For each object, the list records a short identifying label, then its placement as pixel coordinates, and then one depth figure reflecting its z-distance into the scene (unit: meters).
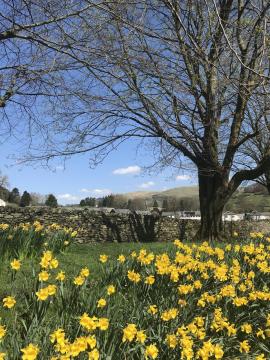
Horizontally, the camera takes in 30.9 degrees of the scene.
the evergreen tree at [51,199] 80.38
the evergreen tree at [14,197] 90.75
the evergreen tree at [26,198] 86.06
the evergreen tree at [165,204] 101.27
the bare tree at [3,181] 71.81
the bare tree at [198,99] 7.75
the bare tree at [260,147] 13.62
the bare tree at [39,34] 6.82
